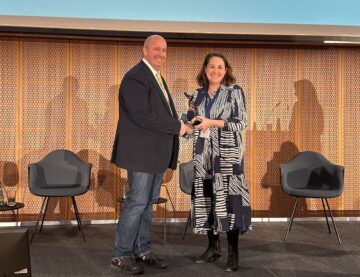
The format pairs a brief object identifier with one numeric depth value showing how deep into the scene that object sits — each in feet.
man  12.84
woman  13.50
